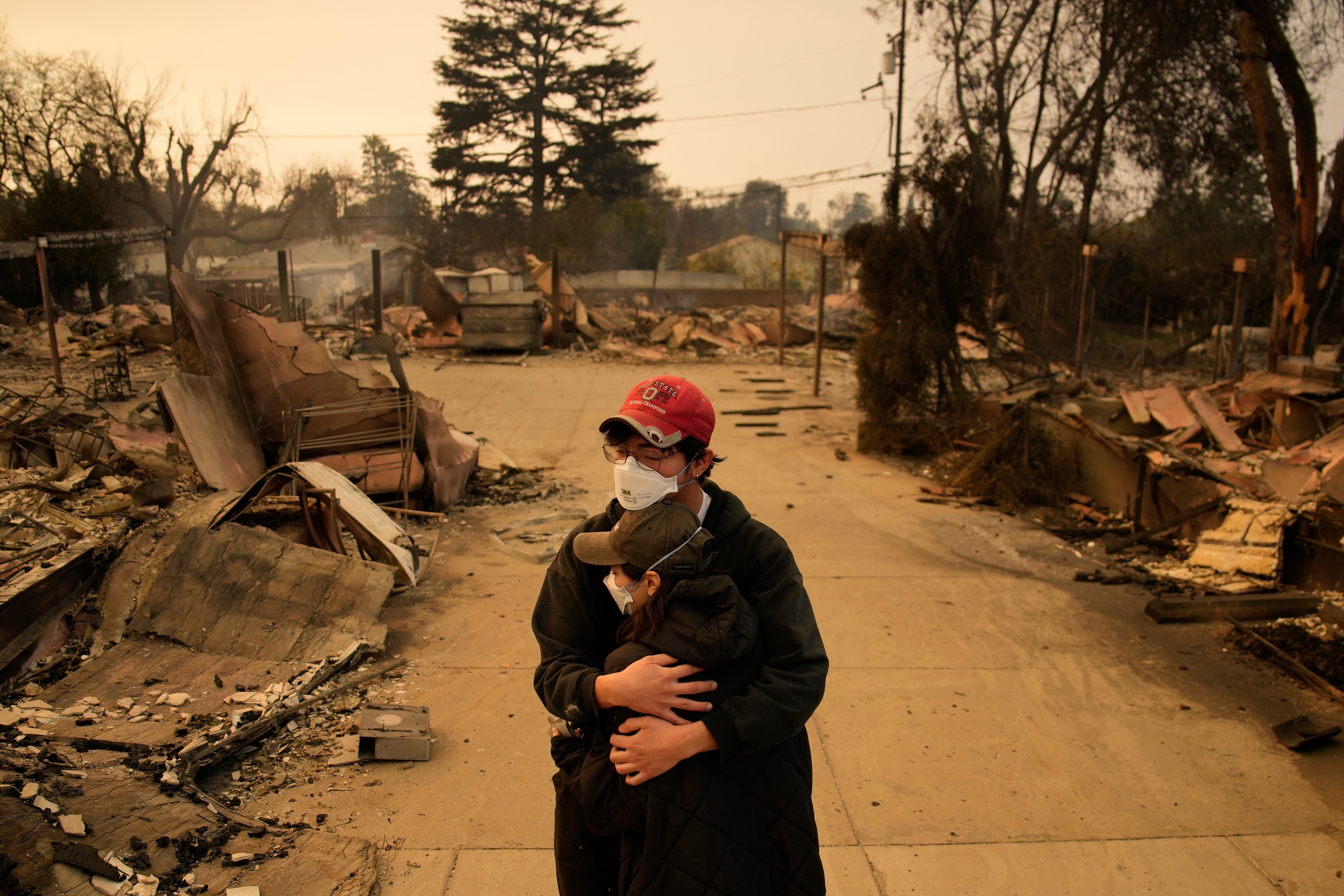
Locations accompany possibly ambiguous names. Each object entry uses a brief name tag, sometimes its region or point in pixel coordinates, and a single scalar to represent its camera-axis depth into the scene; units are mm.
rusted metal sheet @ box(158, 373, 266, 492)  5938
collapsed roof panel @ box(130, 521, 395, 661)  4133
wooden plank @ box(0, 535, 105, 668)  3754
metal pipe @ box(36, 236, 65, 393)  9883
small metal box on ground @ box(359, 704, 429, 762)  3410
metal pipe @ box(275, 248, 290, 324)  15430
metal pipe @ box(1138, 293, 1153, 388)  17469
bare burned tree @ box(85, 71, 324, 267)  29297
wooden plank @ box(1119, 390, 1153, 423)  8914
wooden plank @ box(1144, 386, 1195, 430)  8664
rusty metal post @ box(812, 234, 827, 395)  13281
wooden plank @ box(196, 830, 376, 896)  2490
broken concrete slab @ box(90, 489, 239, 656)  4152
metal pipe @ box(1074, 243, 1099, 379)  13836
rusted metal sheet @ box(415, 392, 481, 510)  7109
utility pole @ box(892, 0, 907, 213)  26484
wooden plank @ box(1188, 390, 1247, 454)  8188
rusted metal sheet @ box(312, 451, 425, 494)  6863
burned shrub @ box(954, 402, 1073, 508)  8094
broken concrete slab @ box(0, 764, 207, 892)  2346
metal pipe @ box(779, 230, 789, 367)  15469
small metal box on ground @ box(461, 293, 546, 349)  18734
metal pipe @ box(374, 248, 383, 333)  17062
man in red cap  1572
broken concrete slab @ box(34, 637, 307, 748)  3277
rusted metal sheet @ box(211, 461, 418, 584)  5285
